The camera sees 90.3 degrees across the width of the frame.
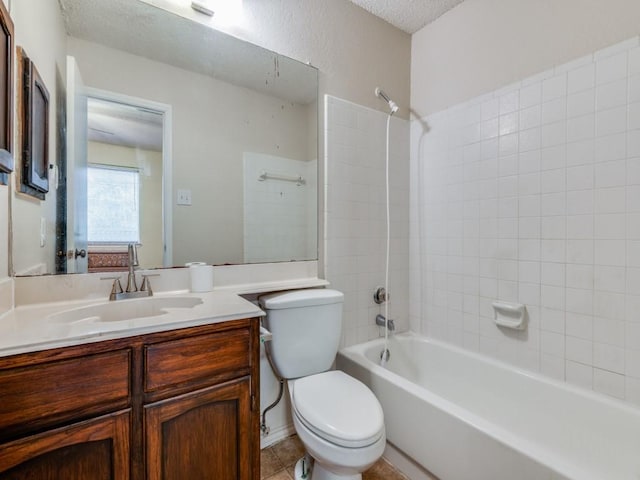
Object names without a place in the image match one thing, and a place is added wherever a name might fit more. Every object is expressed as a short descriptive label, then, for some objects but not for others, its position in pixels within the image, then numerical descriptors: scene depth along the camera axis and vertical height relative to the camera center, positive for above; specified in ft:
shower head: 6.41 +2.83
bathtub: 3.59 -2.55
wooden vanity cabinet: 2.45 -1.53
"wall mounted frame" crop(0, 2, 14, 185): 2.76 +1.31
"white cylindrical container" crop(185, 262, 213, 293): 4.55 -0.58
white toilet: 3.65 -2.17
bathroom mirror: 4.09 +1.61
